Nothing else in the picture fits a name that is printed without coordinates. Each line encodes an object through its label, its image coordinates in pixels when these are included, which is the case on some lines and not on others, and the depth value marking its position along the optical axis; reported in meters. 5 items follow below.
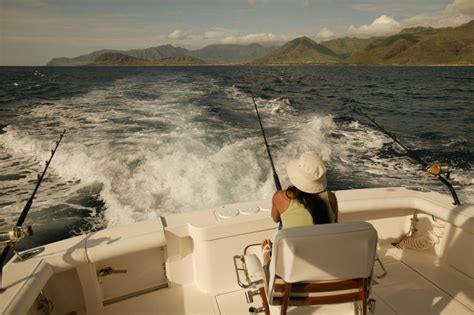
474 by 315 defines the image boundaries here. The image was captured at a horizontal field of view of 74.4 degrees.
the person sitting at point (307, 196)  1.75
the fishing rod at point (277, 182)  2.48
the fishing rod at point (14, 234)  1.83
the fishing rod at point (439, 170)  2.59
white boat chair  1.44
